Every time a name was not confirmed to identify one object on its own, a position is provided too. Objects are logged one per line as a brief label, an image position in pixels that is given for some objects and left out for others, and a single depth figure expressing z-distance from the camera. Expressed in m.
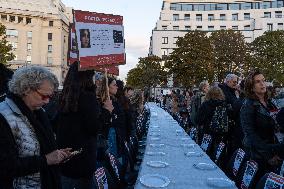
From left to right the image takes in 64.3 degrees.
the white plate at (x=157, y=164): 2.61
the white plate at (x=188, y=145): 3.61
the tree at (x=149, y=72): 33.26
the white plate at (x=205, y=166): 2.59
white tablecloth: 2.20
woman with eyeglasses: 1.53
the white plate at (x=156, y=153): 3.12
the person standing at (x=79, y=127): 2.17
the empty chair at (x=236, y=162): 2.65
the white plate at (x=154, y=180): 2.05
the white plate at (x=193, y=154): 3.11
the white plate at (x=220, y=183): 2.09
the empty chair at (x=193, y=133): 5.14
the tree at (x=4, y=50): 22.18
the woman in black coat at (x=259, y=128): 2.61
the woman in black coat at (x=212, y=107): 4.17
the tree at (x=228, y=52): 27.95
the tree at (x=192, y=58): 25.88
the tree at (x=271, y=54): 26.59
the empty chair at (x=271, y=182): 1.92
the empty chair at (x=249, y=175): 2.29
